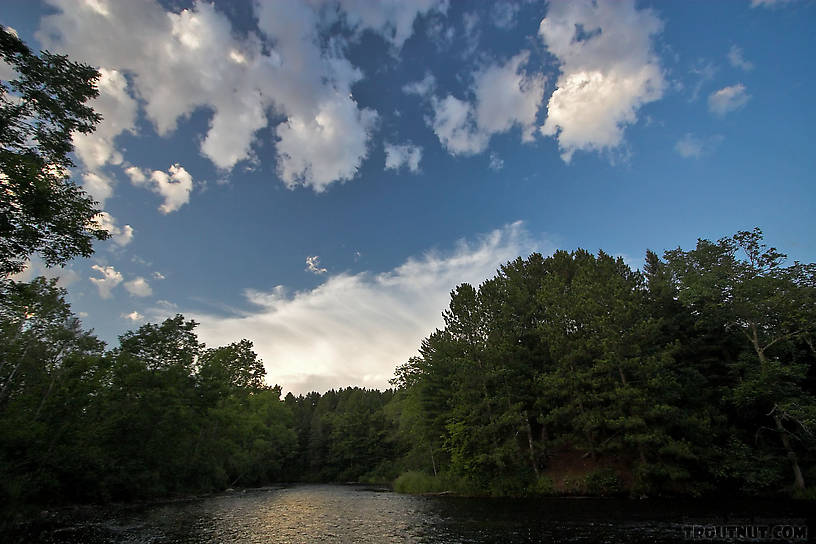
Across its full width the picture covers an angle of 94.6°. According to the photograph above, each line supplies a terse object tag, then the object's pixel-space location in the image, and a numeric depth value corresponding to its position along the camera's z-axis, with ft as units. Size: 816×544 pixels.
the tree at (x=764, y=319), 88.22
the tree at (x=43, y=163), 46.24
